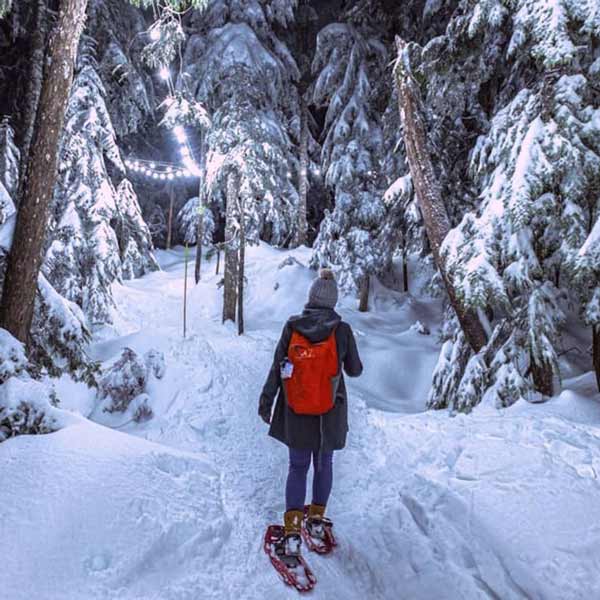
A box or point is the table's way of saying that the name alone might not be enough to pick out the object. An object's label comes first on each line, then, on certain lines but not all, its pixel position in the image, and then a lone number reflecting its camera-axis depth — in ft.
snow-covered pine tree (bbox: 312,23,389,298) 51.93
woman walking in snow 11.20
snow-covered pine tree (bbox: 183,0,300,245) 46.73
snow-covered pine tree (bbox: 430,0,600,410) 17.90
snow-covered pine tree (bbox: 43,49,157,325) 35.53
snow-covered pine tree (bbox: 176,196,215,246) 95.51
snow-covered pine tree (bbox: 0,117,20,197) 24.64
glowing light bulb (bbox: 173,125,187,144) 38.55
